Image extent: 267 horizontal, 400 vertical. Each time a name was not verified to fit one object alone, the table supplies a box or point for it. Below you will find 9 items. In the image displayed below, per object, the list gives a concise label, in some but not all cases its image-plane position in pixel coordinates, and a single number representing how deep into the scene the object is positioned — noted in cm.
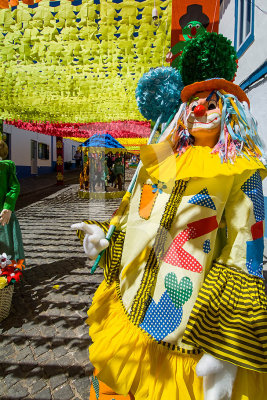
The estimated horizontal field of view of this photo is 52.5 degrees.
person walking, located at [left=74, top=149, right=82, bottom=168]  1123
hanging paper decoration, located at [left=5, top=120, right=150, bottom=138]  798
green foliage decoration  134
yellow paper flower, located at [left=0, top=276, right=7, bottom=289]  250
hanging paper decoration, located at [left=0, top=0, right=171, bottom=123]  202
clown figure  99
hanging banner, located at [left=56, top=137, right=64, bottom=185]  1368
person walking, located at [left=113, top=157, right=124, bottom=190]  1292
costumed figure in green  301
